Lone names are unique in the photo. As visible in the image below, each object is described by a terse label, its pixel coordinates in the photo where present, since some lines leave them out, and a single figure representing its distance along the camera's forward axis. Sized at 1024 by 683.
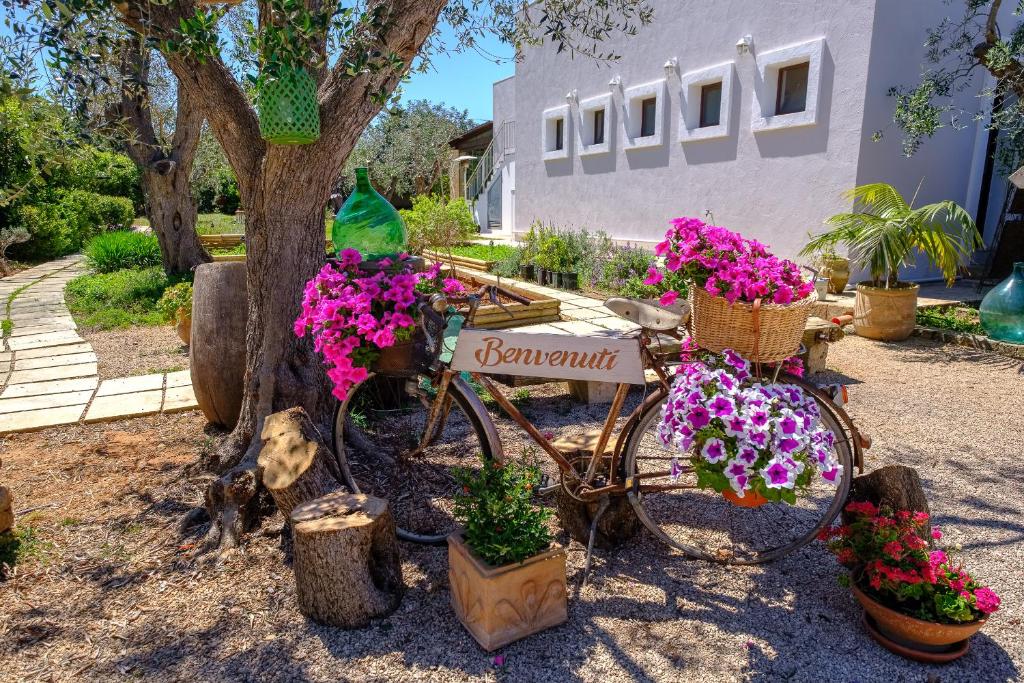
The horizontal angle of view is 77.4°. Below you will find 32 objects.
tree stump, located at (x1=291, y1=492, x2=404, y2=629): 2.30
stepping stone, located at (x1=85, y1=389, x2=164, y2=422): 4.54
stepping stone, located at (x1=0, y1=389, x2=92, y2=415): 4.74
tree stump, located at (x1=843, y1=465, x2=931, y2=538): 2.54
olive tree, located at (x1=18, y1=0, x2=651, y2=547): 2.74
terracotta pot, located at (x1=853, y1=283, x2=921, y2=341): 6.56
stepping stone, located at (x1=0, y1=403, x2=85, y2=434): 4.34
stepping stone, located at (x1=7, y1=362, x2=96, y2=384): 5.52
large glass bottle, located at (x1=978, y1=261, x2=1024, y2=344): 5.74
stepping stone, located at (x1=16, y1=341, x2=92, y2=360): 6.32
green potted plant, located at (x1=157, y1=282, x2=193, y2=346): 6.25
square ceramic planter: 2.23
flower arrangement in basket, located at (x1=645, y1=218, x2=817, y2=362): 2.31
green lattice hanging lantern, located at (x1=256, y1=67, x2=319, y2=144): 2.71
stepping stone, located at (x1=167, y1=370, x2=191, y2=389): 5.22
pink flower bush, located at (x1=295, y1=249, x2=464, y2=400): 2.58
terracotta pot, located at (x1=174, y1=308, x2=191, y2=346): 6.21
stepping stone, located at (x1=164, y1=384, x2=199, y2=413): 4.68
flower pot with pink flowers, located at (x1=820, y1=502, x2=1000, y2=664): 2.17
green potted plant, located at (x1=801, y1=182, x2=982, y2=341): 6.29
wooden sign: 2.52
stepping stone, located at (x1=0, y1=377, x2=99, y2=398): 5.08
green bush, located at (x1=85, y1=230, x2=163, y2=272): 11.45
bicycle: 2.60
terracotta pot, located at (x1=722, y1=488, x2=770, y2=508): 2.23
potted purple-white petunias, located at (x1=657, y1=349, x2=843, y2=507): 2.13
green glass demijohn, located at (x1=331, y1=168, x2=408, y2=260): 3.74
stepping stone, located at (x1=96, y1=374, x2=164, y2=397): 5.08
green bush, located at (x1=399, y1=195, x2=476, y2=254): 12.80
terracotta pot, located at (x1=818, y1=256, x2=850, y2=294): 8.07
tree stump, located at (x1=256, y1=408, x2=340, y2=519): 2.65
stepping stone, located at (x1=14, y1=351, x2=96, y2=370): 5.95
